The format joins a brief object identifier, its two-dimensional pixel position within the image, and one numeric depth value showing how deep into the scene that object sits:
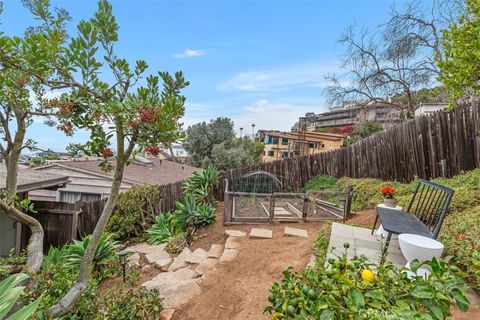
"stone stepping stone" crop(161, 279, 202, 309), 3.15
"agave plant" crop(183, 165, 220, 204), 6.70
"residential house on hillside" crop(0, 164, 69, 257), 5.81
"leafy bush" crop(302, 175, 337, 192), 8.52
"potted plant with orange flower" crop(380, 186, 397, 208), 4.36
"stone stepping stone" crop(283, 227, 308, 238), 4.93
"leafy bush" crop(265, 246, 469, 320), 1.08
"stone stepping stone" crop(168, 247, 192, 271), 4.35
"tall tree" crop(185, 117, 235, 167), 18.89
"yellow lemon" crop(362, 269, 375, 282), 1.33
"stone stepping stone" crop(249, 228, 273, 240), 4.92
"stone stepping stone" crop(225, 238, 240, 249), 4.58
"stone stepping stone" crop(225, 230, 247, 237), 5.09
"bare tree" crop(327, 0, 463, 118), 9.86
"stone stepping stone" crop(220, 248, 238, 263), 4.14
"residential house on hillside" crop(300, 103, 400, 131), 13.09
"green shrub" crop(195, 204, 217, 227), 5.76
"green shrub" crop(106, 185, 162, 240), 6.59
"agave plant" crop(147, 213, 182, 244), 5.71
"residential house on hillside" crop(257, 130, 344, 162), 24.53
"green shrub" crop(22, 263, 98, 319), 2.62
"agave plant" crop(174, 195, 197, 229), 5.80
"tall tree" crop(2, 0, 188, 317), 2.11
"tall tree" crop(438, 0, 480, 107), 3.29
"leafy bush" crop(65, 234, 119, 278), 4.41
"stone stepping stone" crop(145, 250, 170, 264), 4.77
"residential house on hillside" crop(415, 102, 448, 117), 16.73
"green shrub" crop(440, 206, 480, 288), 2.79
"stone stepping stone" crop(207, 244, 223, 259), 4.50
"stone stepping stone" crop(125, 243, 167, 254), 5.23
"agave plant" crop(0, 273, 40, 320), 1.17
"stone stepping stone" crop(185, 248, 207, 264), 4.43
